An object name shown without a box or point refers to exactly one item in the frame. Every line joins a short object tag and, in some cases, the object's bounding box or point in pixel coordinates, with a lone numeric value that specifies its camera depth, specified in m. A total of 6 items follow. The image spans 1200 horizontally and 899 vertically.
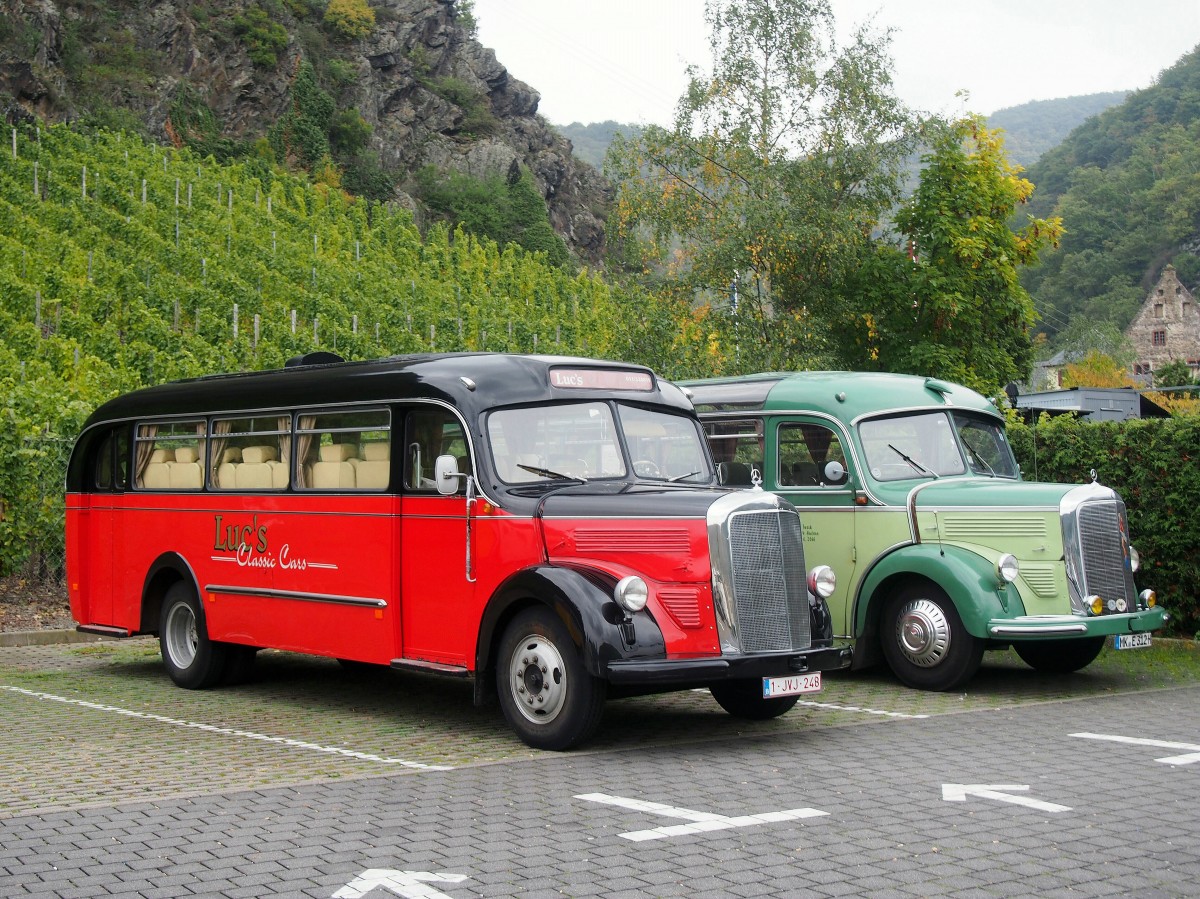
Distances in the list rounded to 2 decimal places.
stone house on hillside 97.56
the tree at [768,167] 27.47
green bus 11.48
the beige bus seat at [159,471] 13.29
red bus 9.09
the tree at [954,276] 25.62
